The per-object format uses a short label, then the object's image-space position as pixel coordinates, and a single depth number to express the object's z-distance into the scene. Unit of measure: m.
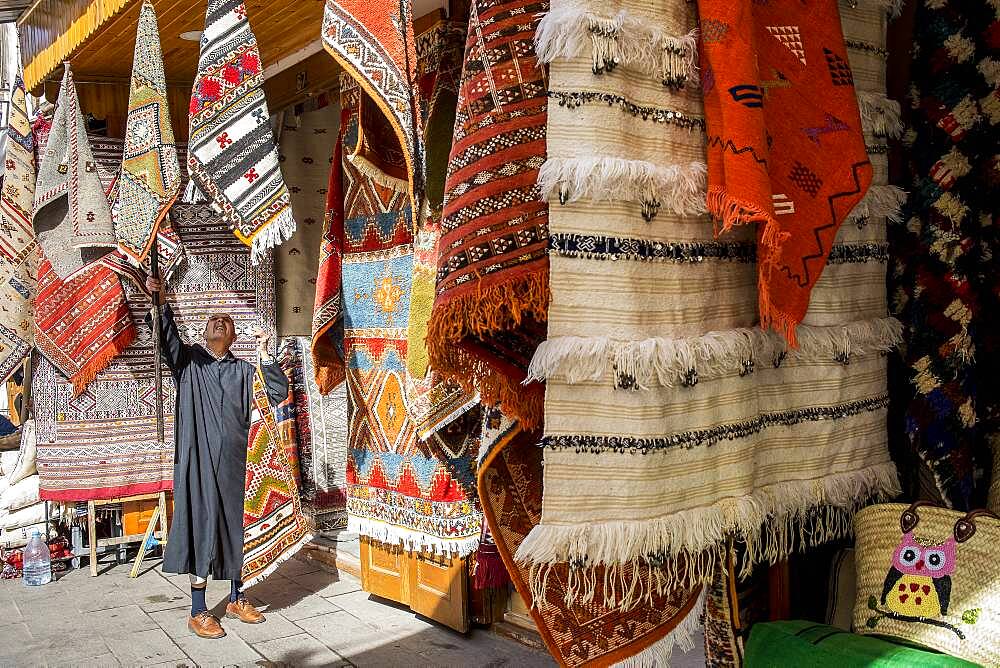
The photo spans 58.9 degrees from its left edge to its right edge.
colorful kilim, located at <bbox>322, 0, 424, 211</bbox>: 2.07
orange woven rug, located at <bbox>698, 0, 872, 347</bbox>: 1.50
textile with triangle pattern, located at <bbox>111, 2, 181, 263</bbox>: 3.46
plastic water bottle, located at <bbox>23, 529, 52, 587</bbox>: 5.96
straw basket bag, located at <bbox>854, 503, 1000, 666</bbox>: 1.70
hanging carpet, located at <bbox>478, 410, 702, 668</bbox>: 1.66
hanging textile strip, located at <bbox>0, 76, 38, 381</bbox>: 5.71
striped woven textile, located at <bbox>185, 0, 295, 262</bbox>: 2.87
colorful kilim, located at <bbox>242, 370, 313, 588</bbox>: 5.02
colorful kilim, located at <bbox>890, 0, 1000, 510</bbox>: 1.92
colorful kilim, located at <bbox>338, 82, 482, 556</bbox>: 4.09
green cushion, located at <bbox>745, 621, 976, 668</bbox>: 1.68
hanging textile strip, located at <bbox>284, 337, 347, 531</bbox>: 6.34
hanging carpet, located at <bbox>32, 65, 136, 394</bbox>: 4.98
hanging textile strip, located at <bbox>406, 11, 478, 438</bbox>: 2.25
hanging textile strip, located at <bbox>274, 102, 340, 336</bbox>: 5.25
